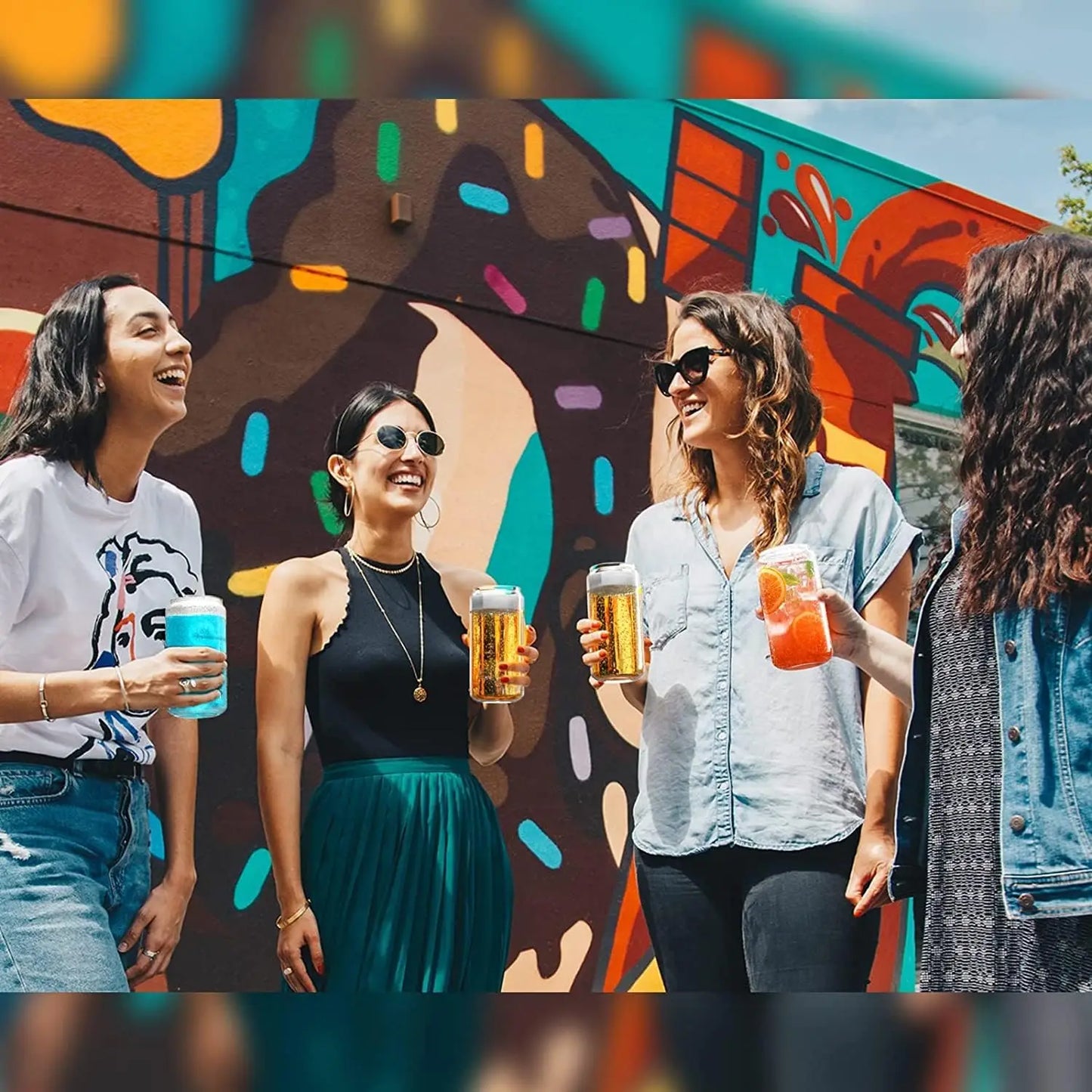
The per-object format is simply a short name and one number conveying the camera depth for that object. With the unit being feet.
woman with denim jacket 6.03
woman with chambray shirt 8.48
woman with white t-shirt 7.85
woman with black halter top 9.78
